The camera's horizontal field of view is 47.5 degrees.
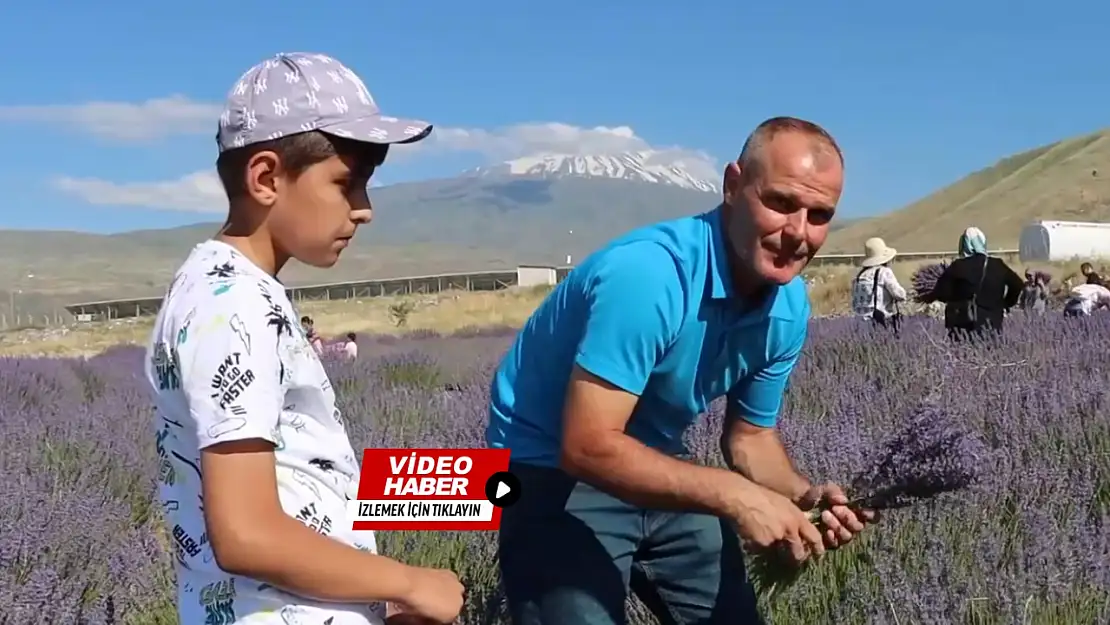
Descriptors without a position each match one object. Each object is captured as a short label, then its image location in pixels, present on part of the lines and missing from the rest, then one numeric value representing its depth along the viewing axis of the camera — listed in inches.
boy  60.6
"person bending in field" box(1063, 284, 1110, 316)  502.0
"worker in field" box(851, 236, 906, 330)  419.2
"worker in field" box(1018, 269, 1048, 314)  690.8
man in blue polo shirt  84.0
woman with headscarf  361.1
